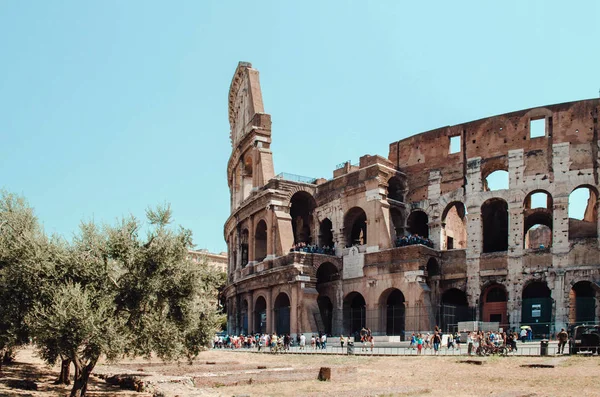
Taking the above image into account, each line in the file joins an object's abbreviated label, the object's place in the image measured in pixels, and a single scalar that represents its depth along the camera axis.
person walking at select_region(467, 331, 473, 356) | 25.69
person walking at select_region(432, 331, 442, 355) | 27.64
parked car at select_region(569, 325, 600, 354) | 22.59
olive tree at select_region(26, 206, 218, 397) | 13.68
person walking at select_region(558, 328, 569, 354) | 23.77
